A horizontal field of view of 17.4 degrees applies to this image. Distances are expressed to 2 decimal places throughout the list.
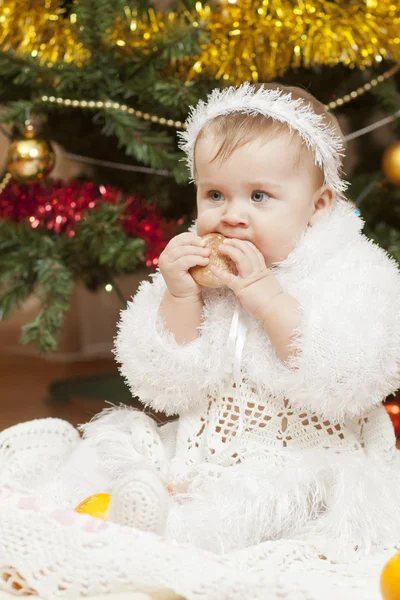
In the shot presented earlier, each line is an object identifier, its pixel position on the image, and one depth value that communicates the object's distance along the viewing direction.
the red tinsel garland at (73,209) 1.46
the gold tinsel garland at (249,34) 1.42
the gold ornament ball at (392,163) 1.47
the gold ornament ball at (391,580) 0.91
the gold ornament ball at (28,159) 1.44
